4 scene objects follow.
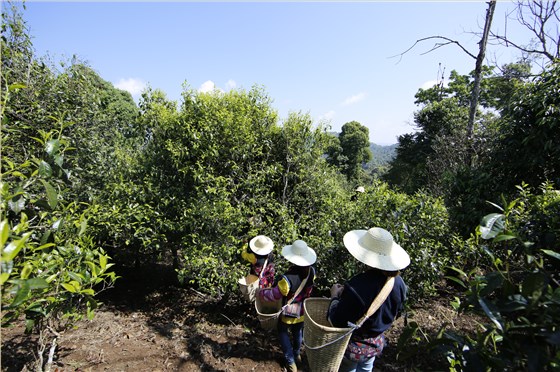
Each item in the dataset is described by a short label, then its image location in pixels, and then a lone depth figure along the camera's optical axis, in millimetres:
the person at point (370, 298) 2564
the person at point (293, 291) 3414
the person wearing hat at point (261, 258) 4108
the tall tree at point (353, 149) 31881
